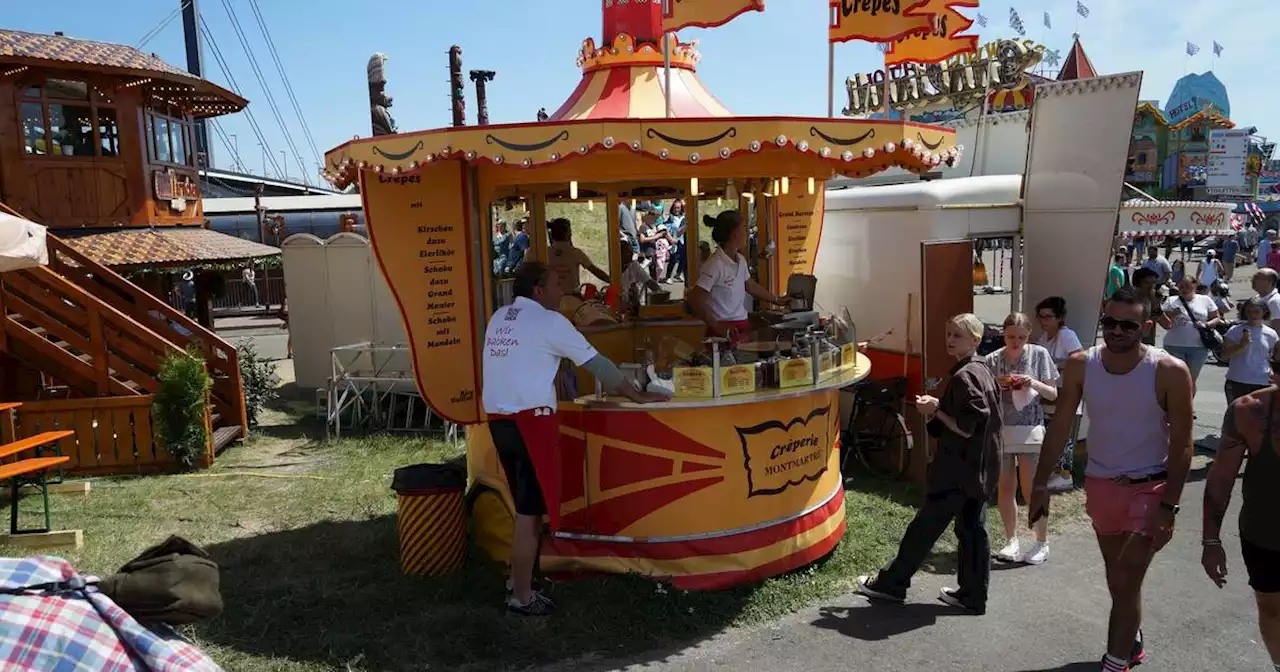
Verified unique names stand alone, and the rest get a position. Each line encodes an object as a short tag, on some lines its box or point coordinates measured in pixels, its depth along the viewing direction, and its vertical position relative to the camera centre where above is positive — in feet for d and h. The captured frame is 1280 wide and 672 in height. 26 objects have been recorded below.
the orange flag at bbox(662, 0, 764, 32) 17.74 +5.08
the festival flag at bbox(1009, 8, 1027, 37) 129.06 +34.76
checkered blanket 6.43 -2.67
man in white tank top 11.67 -2.84
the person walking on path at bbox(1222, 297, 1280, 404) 22.79 -2.82
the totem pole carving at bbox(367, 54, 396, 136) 52.42 +10.85
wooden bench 19.79 -5.27
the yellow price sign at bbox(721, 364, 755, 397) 15.90 -2.24
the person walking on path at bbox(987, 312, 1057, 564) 18.16 -3.50
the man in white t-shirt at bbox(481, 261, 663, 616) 15.10 -2.24
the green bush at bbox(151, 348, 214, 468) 27.09 -4.14
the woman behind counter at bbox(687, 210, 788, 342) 19.22 -0.58
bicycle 24.16 -5.10
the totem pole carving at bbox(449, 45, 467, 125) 66.30 +14.08
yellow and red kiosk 15.01 -2.50
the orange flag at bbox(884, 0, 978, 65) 22.65 +5.60
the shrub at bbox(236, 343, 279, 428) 33.81 -4.36
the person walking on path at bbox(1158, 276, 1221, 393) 25.79 -2.35
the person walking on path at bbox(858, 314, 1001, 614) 14.93 -3.86
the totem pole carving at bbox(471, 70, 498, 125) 73.31 +15.58
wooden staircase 28.96 -2.12
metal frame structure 31.76 -4.81
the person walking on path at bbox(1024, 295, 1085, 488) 20.02 -2.00
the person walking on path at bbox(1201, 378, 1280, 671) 10.61 -3.18
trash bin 17.29 -5.05
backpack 7.09 -2.60
